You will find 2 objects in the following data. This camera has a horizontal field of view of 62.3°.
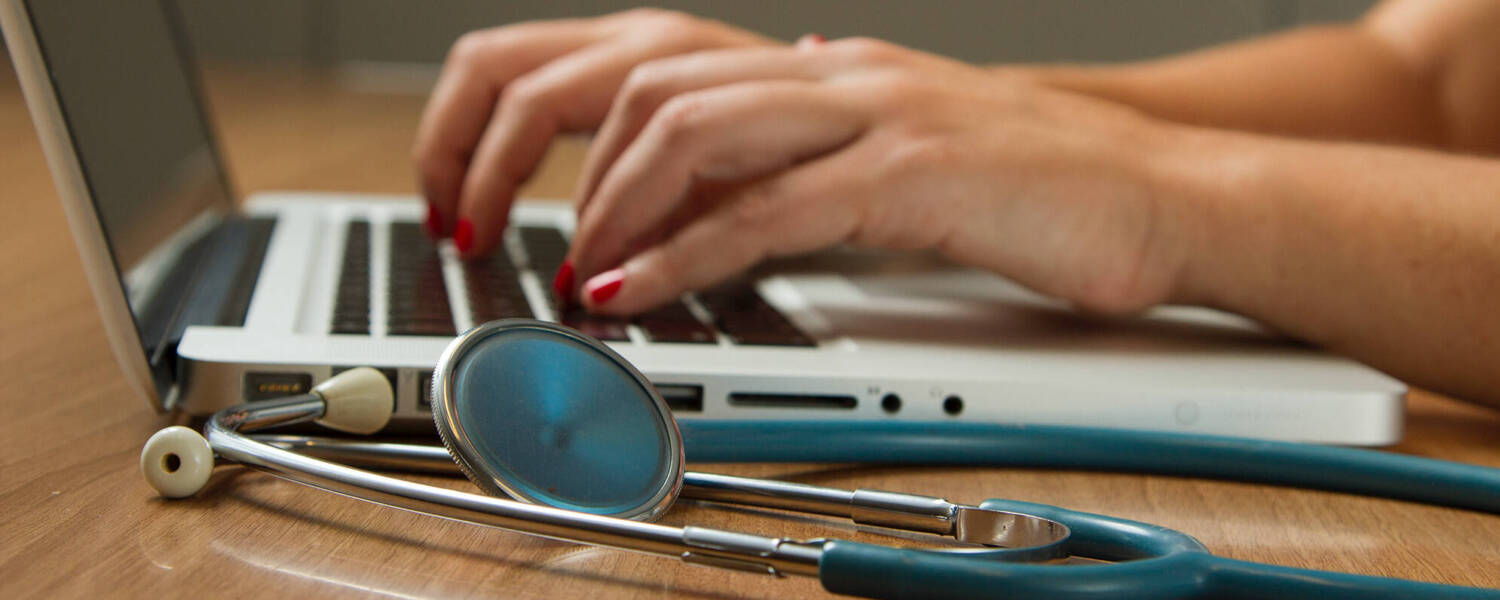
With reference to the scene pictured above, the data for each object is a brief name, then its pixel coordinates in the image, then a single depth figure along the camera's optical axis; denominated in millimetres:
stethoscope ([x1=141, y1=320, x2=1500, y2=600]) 286
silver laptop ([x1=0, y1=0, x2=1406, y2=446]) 442
